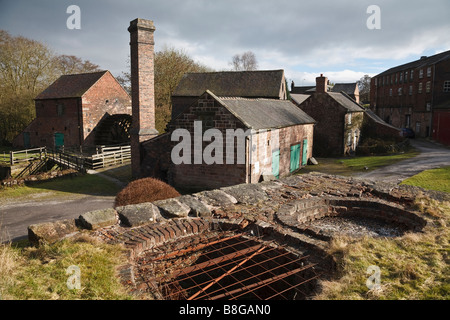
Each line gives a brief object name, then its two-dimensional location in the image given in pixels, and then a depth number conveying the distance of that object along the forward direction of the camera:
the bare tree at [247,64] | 68.88
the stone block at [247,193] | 7.24
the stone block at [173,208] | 6.03
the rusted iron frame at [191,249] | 4.89
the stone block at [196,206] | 6.29
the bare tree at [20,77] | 36.38
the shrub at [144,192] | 8.70
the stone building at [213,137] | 13.83
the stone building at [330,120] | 27.39
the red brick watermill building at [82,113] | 31.20
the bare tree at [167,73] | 36.91
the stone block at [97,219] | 5.28
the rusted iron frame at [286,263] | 4.67
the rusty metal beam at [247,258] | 4.01
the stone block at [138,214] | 5.57
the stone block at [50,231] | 4.83
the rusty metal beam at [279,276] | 4.21
